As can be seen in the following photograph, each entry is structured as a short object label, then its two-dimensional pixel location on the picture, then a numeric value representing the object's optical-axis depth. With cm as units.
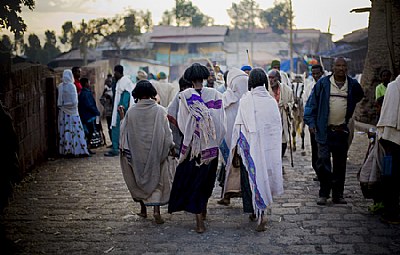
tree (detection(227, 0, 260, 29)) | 5750
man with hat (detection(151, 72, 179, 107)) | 1316
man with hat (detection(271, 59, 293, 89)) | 1155
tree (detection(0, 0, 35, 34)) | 897
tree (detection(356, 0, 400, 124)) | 1598
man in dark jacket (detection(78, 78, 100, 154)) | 1333
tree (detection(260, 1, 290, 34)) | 5495
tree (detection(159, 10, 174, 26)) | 5290
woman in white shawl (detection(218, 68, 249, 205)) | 841
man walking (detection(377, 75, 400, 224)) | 664
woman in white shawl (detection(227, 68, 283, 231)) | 677
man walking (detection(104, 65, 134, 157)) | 1245
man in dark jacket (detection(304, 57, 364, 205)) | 791
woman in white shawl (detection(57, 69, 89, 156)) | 1269
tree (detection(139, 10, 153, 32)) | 4325
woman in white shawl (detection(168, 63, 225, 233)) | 683
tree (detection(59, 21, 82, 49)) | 2662
